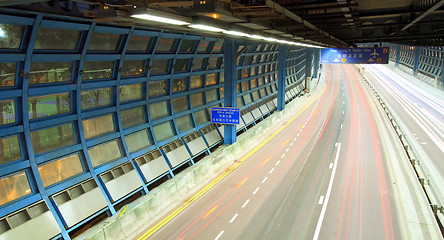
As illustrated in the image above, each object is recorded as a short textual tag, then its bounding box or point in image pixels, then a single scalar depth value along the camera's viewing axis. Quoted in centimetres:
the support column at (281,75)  3662
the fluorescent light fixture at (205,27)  838
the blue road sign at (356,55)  3016
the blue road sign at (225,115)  2211
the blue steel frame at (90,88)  1109
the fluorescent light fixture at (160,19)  651
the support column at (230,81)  2277
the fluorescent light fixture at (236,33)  1027
